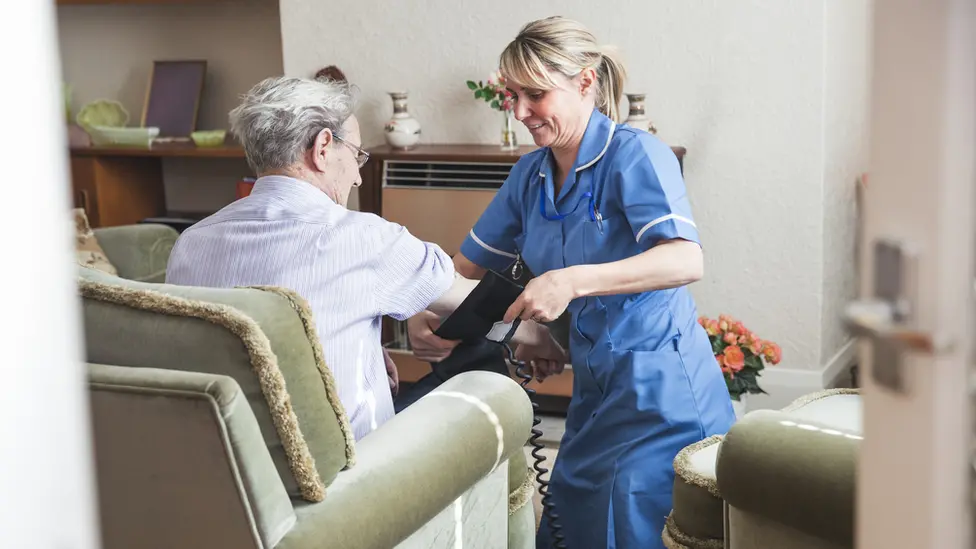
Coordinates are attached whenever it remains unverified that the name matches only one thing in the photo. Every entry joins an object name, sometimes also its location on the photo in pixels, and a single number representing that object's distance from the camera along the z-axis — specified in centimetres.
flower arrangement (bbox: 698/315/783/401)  308
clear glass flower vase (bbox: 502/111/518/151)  390
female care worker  215
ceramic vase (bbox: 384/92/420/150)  396
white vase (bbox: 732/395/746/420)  311
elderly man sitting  183
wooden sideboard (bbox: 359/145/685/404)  379
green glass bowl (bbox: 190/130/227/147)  455
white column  57
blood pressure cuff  209
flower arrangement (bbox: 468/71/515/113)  380
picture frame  480
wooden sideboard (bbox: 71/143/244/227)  454
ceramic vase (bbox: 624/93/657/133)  355
